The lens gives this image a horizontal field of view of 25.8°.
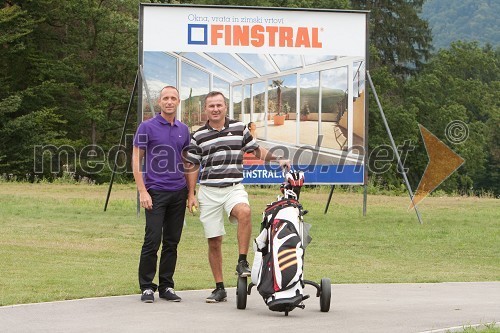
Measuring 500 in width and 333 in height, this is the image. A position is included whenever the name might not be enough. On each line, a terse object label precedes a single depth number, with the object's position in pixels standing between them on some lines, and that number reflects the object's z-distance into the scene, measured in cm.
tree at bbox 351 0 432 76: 8012
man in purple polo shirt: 1070
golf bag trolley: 955
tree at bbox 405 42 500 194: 7969
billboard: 2223
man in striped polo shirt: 1059
